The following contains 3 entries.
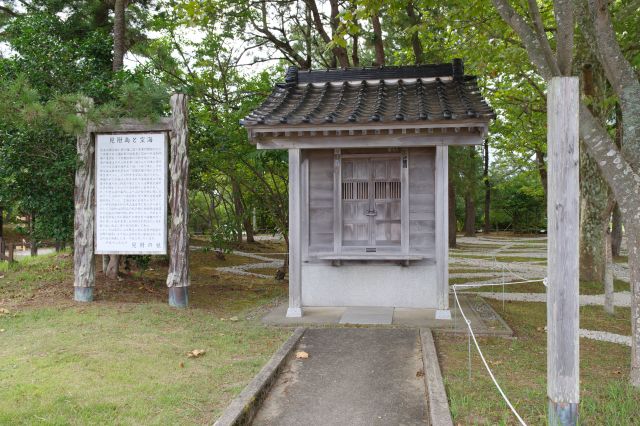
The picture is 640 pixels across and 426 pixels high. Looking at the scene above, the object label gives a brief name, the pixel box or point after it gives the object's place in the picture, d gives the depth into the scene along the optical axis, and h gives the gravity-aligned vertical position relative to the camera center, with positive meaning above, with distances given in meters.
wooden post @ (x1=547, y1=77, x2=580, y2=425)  2.91 -0.18
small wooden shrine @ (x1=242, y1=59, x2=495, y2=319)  7.46 +0.47
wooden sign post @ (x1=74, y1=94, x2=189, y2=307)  8.47 +0.43
